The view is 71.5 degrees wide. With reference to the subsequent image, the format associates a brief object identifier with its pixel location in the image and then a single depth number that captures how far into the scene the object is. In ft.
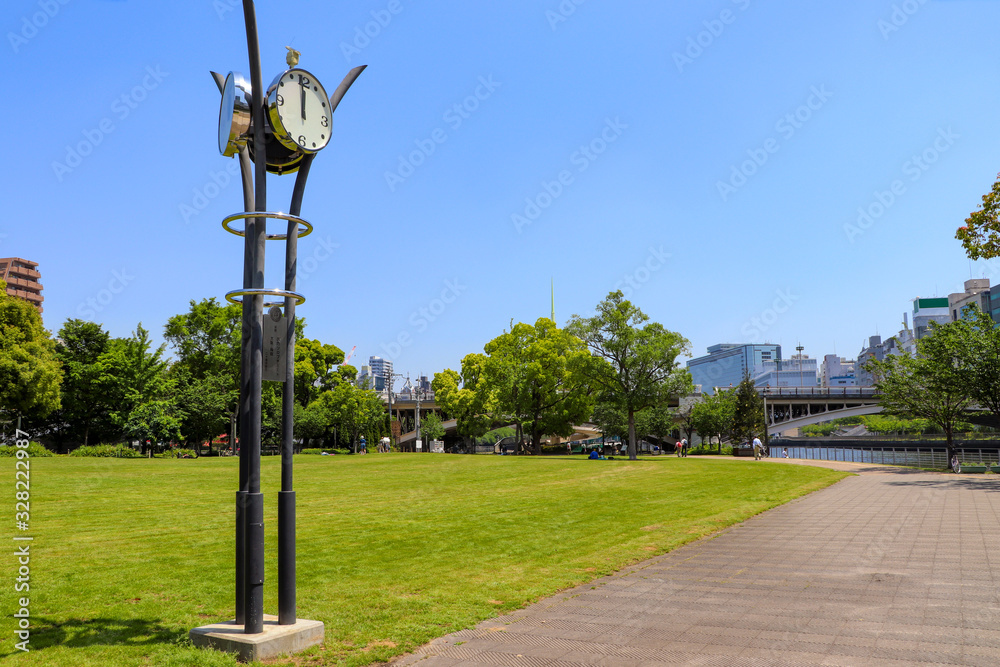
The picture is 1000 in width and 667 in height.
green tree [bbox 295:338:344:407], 202.90
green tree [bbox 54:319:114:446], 159.94
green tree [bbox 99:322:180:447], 158.71
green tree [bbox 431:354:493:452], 191.01
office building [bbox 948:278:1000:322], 389.80
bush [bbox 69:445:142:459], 133.18
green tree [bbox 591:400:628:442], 224.12
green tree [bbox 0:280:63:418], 127.65
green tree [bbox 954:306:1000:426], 94.12
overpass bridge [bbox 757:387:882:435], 278.46
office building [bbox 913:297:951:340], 603.26
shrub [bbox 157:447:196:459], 150.41
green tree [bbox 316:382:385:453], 189.47
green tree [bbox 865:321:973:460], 97.91
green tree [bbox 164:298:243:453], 170.71
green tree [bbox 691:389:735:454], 231.30
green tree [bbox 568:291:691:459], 151.33
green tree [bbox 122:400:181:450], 147.84
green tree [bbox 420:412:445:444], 253.24
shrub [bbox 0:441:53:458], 121.62
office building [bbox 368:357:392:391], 271.78
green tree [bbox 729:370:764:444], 239.91
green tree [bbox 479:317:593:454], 173.47
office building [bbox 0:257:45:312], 456.45
